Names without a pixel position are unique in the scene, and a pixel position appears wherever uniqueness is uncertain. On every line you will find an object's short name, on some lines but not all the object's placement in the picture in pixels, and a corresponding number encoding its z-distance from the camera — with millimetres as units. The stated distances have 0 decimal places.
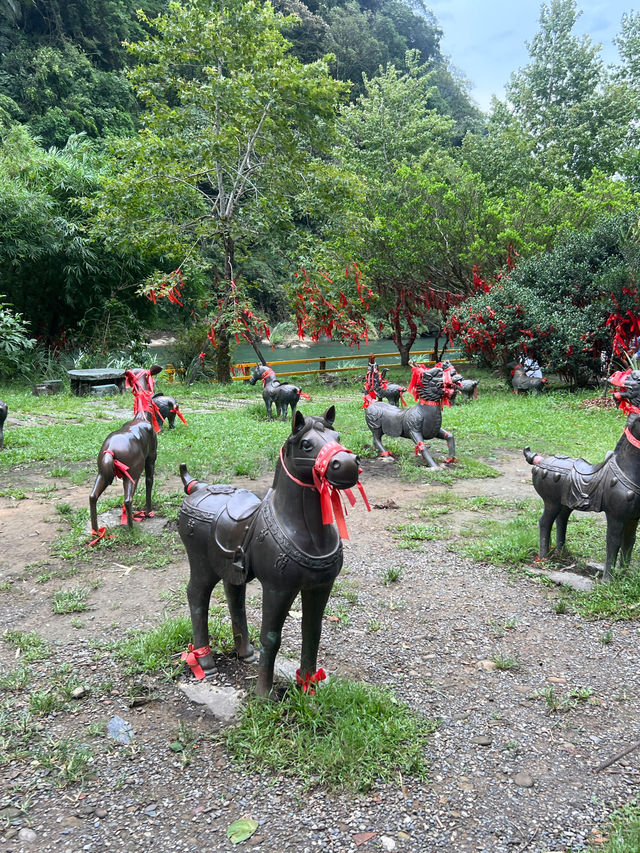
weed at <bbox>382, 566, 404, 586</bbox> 4289
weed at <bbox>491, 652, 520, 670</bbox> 3190
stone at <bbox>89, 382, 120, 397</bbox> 12914
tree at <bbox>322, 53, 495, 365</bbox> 16078
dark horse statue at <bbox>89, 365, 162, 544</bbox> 4805
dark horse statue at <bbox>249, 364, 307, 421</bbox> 10266
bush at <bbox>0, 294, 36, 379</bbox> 12430
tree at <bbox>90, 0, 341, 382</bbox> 12555
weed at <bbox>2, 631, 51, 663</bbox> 3240
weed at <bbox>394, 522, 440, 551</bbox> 5016
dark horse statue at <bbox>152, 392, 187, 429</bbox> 8570
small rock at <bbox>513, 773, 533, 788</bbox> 2361
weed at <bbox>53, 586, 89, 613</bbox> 3803
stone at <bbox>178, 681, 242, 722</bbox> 2770
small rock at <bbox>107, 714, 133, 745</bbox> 2623
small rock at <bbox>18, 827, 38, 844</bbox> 2107
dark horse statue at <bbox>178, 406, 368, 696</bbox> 2352
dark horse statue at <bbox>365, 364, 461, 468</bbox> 7512
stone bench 12945
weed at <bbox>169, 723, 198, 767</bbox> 2498
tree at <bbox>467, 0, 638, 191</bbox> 20172
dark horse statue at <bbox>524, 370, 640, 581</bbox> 3705
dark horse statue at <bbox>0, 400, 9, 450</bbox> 8023
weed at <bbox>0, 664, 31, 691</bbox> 2959
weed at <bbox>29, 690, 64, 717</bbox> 2785
